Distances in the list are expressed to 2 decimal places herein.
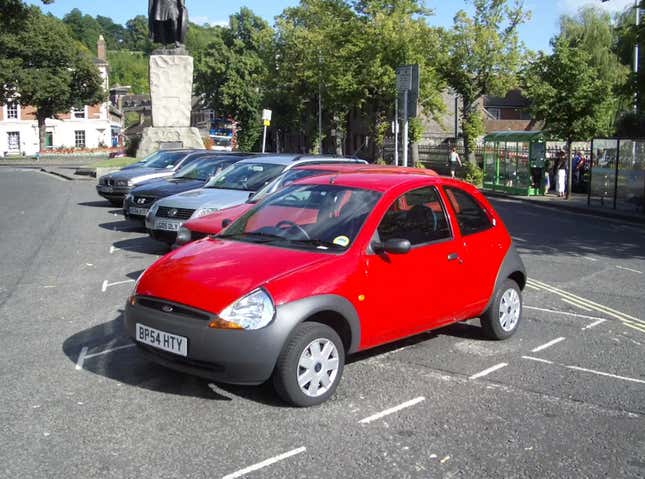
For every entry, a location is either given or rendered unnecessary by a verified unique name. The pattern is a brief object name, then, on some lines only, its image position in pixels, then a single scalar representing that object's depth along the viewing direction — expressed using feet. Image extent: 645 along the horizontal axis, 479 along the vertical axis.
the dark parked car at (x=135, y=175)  59.26
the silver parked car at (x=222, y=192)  36.40
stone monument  100.48
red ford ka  15.71
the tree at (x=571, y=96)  84.12
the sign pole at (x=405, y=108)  51.29
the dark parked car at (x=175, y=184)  44.01
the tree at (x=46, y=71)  221.87
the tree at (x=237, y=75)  245.04
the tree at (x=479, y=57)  131.54
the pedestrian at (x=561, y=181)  87.16
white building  259.60
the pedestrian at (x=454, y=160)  119.39
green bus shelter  87.66
